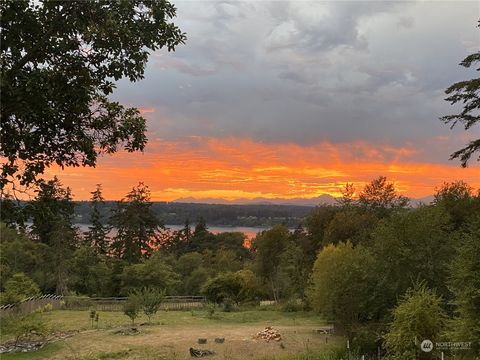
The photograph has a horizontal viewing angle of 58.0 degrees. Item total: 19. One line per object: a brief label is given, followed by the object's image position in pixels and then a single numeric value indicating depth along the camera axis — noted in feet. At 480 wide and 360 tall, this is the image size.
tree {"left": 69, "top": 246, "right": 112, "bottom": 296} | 184.14
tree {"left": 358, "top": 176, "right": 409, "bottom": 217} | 141.28
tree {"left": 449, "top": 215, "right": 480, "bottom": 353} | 45.21
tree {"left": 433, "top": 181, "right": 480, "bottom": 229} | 113.19
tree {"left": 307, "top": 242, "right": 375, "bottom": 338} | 85.46
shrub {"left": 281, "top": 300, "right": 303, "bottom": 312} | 142.15
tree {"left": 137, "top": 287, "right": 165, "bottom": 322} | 101.30
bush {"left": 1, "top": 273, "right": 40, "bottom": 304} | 92.63
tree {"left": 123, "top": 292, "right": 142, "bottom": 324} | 97.91
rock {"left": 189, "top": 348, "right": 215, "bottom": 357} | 69.72
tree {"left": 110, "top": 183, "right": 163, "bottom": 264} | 236.63
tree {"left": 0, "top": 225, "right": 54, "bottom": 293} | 180.55
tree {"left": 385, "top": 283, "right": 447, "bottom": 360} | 53.83
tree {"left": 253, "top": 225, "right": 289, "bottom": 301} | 174.81
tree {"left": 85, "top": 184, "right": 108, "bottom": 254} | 243.60
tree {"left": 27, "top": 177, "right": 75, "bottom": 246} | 21.95
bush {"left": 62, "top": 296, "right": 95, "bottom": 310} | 140.05
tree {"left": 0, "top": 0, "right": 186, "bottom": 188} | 19.17
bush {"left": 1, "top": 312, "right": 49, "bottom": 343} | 75.87
